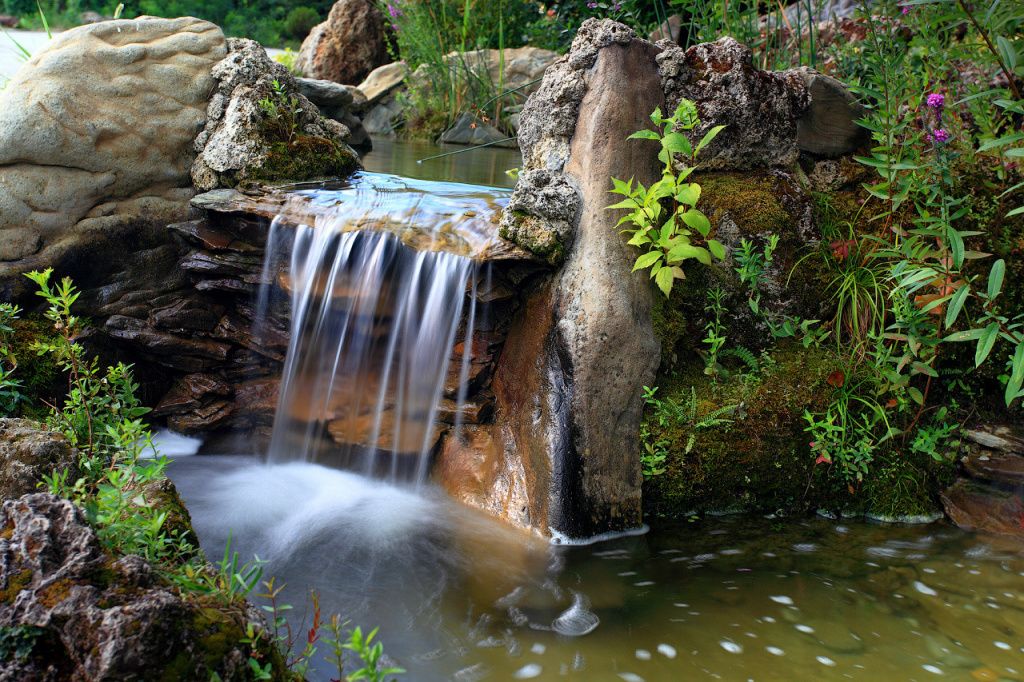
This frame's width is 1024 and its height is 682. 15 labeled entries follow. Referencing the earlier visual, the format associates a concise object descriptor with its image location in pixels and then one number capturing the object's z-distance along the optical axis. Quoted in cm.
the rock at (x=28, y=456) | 268
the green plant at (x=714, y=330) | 415
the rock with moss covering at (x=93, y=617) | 194
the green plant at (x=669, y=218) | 398
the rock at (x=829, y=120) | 461
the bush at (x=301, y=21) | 2720
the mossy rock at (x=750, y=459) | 407
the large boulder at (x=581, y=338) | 397
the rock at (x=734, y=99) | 441
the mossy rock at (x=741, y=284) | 430
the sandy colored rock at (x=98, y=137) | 508
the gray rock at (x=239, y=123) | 557
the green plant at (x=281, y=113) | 577
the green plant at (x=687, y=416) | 407
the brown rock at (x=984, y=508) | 395
